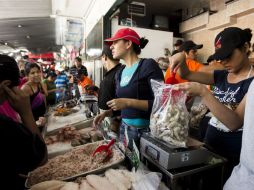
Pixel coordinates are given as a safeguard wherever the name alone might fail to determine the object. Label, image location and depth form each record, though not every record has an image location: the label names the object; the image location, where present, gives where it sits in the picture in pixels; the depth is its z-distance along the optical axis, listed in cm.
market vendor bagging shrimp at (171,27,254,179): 125
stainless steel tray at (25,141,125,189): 118
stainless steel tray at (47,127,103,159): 162
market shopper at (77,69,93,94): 398
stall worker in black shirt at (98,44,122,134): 221
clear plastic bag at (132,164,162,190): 101
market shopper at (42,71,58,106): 426
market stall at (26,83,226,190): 104
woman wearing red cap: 144
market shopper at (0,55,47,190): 86
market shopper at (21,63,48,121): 264
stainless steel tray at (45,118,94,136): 237
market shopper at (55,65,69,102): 446
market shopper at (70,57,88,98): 436
